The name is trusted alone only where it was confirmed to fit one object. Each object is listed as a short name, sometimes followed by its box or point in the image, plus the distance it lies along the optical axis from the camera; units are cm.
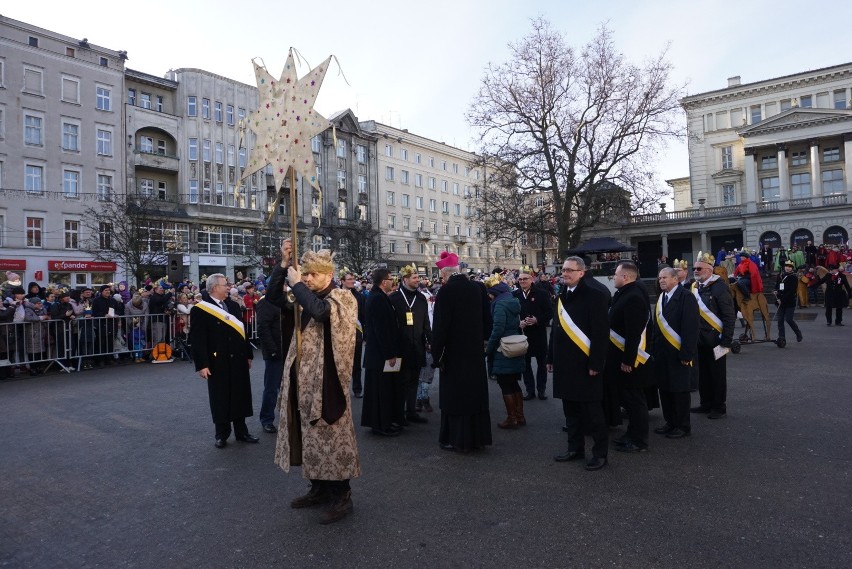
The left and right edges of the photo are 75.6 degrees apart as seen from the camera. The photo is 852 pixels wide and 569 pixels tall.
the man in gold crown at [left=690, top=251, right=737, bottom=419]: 689
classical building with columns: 4703
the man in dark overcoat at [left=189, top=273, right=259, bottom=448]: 613
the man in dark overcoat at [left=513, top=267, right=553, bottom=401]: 842
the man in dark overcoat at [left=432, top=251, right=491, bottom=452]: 567
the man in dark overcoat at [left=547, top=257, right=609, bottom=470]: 505
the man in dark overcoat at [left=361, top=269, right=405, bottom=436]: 659
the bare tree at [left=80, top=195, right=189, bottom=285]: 3092
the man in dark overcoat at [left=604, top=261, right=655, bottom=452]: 550
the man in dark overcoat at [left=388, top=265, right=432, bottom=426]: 696
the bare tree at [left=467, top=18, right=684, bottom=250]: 3466
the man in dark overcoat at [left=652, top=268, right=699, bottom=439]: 604
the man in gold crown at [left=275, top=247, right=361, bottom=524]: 397
